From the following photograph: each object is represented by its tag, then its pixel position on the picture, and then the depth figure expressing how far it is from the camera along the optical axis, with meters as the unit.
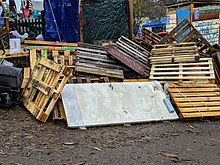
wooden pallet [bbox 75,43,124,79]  7.82
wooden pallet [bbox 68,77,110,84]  7.14
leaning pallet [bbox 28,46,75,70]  8.19
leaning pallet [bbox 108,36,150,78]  8.13
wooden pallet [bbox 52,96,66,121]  6.09
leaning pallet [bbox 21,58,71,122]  5.99
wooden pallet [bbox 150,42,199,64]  7.96
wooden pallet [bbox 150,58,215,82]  7.67
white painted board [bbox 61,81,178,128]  6.00
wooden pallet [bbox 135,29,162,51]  9.63
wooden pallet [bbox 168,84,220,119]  6.53
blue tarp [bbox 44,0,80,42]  10.58
